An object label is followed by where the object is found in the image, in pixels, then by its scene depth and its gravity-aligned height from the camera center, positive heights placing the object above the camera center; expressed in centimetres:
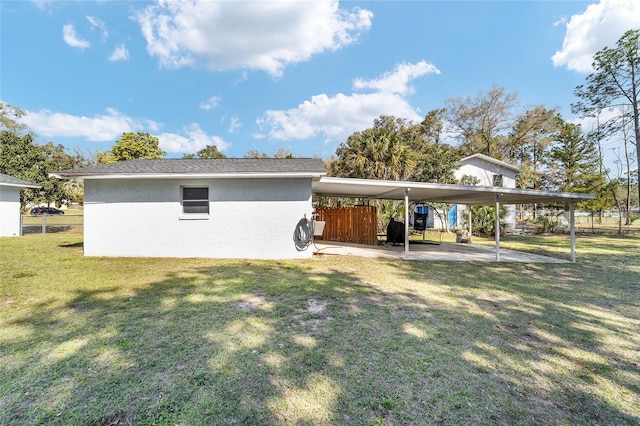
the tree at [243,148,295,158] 3311 +777
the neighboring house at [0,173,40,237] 1277 +79
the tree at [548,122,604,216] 2270 +473
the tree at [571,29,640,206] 1623 +775
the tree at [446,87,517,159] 2673 +941
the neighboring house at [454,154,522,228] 2139 +339
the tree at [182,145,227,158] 3306 +792
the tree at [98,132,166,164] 1978 +505
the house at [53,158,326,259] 820 +15
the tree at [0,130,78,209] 1617 +320
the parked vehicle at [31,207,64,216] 3285 +131
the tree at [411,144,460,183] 1838 +328
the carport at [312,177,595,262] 760 +75
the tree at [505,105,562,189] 2539 +707
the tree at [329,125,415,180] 1722 +366
